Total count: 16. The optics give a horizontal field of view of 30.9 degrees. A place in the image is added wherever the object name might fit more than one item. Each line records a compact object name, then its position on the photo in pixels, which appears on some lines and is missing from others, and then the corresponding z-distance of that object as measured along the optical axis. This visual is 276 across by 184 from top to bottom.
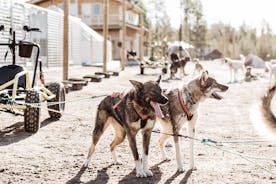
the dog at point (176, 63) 25.69
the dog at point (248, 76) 25.71
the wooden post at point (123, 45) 32.94
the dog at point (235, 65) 26.61
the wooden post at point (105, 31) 25.81
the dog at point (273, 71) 23.21
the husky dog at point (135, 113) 5.66
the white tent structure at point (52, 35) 20.81
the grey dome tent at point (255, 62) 45.62
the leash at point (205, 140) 5.31
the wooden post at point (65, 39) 17.03
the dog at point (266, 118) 4.19
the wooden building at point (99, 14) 52.31
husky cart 8.09
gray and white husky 6.30
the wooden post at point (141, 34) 45.34
